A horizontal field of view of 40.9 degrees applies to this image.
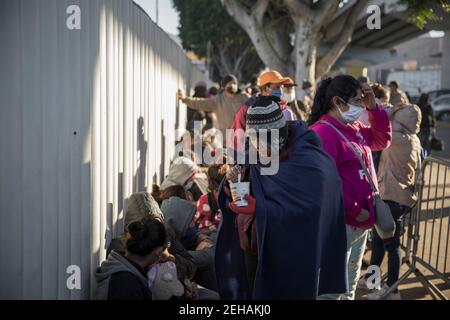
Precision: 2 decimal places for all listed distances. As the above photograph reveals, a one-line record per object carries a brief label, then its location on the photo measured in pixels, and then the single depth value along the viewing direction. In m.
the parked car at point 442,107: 29.66
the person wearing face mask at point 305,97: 10.10
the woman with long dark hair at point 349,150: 3.81
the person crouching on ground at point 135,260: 3.58
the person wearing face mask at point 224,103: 8.98
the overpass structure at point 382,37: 29.86
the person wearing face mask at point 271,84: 6.30
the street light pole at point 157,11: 8.58
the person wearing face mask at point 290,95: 6.95
